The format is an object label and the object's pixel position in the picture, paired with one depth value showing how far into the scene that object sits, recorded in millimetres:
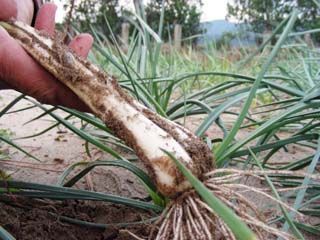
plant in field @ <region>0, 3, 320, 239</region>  578
